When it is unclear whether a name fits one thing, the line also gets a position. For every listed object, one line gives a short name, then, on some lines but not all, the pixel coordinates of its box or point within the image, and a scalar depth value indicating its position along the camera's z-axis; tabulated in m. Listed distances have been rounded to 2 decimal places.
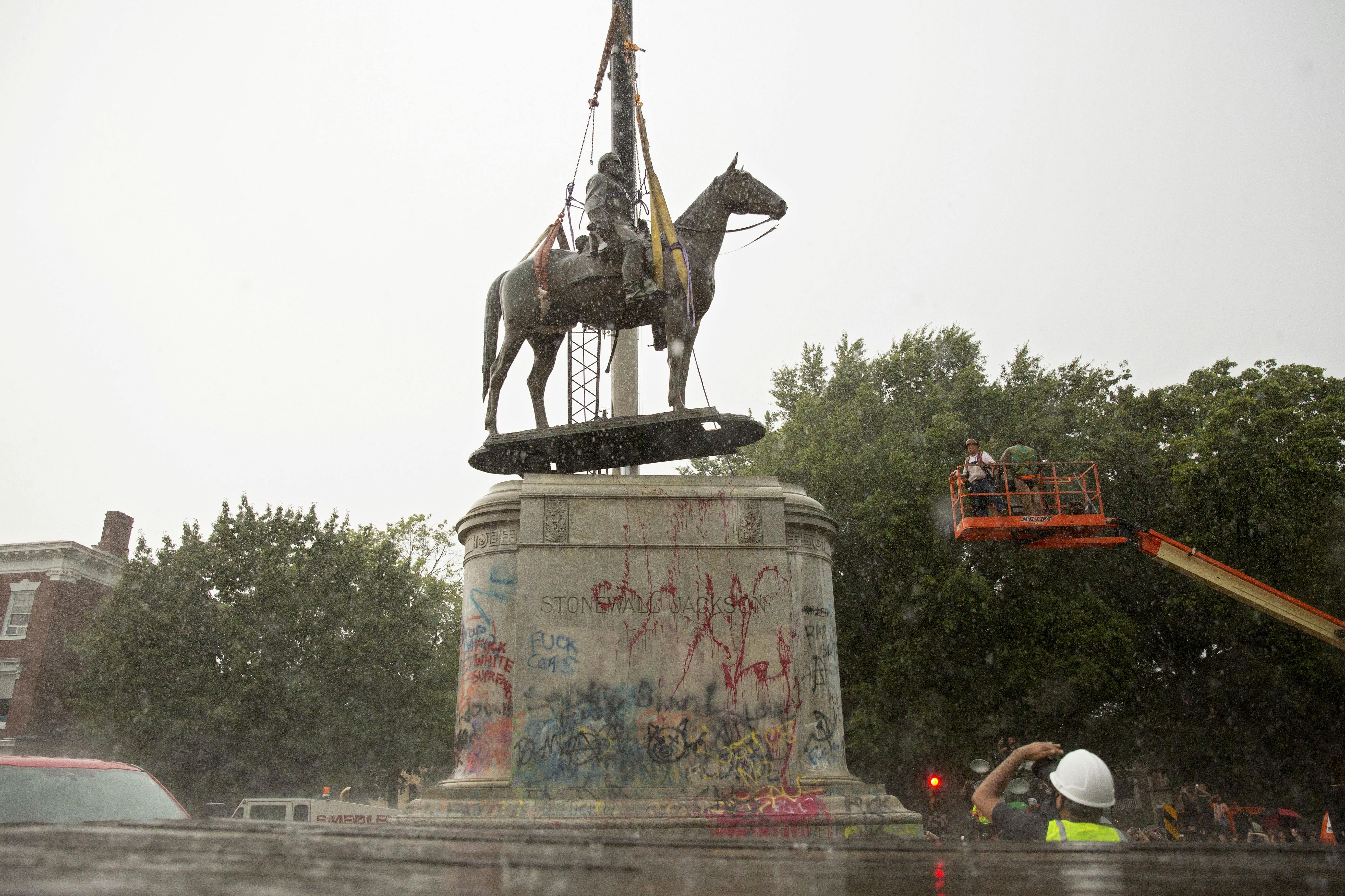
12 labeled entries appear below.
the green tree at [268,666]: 30.27
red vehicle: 7.42
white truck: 27.28
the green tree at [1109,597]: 25.09
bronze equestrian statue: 10.93
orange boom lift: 20.95
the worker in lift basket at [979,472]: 20.92
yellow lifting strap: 11.01
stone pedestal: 9.11
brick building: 36.91
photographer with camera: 4.89
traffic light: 20.84
